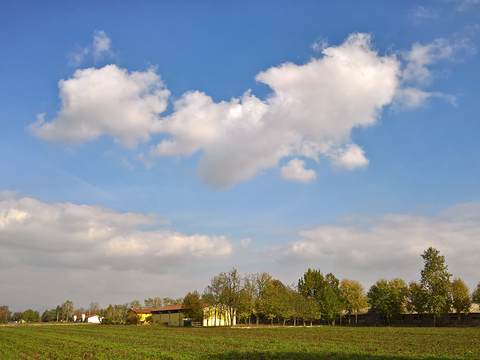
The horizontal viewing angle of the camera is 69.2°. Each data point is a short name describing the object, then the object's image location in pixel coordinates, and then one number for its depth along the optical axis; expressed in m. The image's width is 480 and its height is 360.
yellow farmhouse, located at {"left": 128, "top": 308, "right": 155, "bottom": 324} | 128.38
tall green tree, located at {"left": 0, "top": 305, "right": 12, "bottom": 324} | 173.25
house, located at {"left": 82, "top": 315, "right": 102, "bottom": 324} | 184.98
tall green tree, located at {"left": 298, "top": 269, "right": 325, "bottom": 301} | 116.23
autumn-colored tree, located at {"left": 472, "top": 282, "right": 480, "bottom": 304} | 84.44
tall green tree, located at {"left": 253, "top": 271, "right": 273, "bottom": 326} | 87.75
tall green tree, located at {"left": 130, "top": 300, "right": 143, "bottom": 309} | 191.82
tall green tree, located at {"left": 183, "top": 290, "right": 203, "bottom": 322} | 91.19
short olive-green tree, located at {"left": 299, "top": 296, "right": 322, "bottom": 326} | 97.31
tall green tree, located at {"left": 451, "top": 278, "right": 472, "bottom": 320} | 86.24
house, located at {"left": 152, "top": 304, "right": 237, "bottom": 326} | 92.90
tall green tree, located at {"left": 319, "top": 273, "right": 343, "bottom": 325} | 104.06
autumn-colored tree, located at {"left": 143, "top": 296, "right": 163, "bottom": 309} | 190.73
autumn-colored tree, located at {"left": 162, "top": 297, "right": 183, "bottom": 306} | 186.24
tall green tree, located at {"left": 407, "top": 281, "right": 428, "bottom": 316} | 84.76
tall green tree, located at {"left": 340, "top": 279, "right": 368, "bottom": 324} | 103.62
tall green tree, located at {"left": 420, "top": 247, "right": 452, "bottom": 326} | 81.12
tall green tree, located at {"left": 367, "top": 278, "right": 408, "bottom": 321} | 95.62
